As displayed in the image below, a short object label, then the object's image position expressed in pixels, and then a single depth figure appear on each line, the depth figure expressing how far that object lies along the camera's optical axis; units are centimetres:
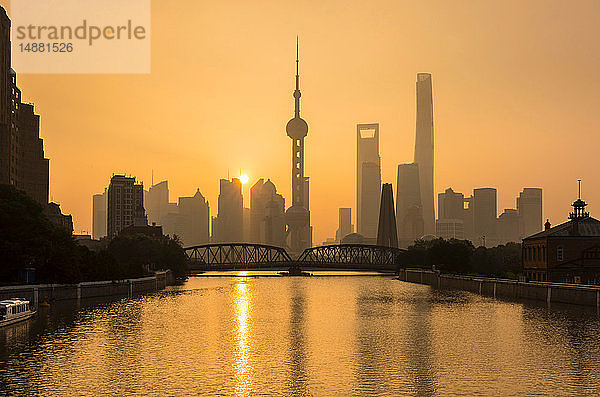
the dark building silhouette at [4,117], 19188
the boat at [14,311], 7863
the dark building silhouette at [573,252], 11425
